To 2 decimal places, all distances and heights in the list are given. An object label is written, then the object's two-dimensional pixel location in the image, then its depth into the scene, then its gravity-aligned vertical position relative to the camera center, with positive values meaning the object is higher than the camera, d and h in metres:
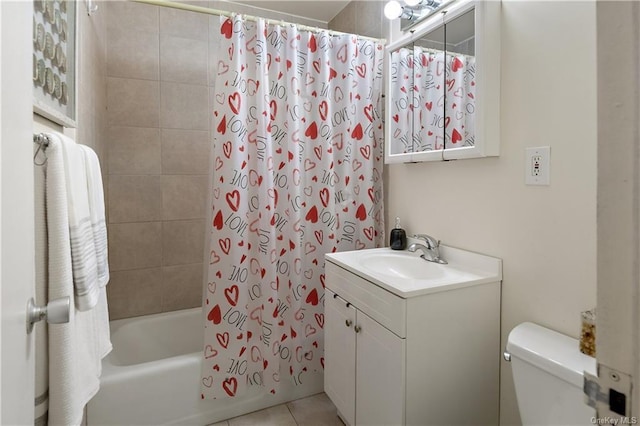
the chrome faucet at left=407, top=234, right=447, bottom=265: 1.64 -0.19
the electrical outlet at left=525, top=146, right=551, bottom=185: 1.21 +0.16
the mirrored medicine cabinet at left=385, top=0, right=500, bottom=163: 1.37 +0.57
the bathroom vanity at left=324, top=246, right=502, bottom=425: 1.23 -0.53
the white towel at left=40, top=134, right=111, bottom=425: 0.83 -0.19
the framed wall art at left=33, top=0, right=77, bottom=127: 0.92 +0.46
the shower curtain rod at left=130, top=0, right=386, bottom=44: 1.61 +0.99
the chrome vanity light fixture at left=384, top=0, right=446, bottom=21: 1.65 +1.01
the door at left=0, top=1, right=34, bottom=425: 0.49 -0.01
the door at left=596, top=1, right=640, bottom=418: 0.30 +0.01
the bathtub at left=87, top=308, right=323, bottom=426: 1.61 -0.94
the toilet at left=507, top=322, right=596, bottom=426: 0.94 -0.50
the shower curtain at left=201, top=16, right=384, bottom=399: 1.71 +0.11
